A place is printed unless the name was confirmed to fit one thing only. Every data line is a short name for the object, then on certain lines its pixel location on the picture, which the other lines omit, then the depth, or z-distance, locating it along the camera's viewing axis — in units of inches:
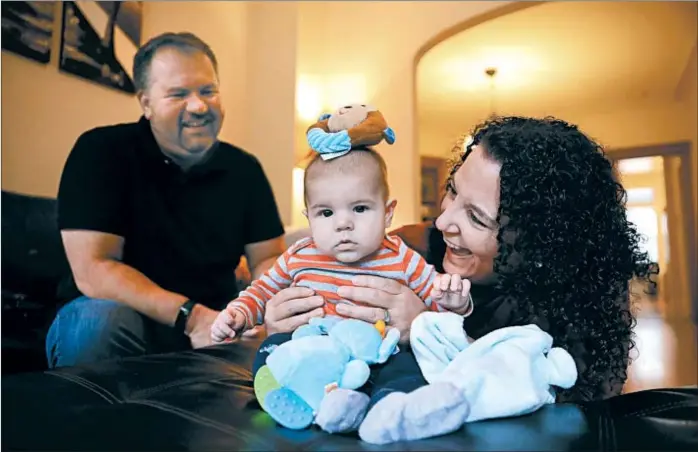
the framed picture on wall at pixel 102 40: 69.6
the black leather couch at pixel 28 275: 49.2
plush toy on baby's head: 28.8
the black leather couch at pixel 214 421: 22.4
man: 48.2
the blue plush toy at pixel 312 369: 24.7
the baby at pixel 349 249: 28.9
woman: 29.4
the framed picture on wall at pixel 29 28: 62.2
